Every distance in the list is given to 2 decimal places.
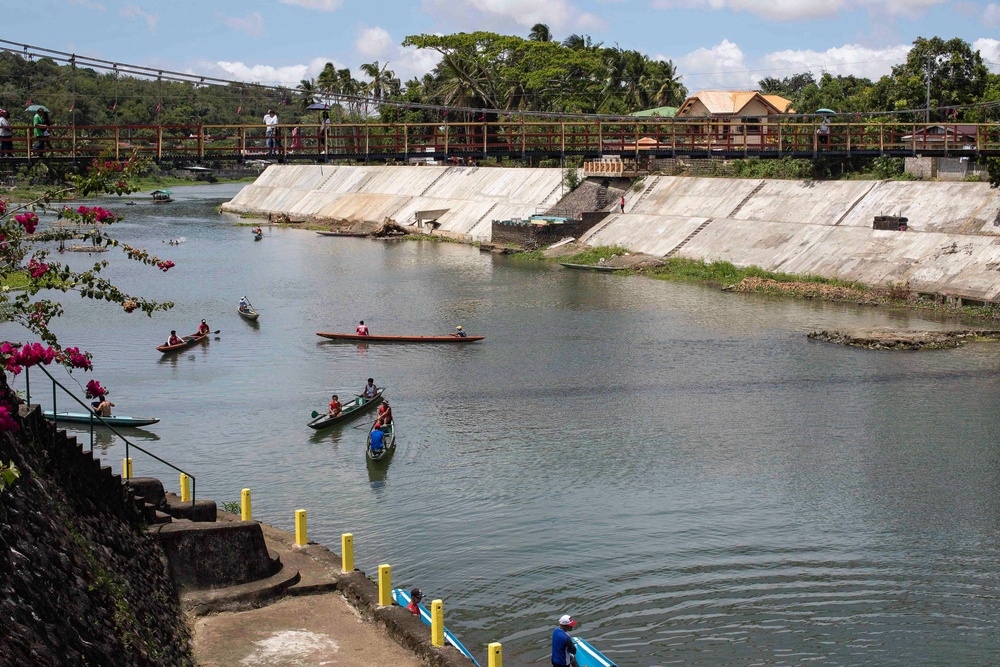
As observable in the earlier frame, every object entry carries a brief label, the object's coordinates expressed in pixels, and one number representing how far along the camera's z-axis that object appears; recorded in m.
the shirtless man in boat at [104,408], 32.12
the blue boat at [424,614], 17.53
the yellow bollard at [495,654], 16.25
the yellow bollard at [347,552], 19.83
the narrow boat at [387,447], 29.61
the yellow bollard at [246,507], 21.98
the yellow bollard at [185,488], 22.95
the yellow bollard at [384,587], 18.44
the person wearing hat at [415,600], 18.64
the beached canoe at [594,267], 65.00
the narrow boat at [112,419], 32.31
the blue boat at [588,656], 17.34
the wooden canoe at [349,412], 32.81
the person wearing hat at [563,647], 17.73
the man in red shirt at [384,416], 30.64
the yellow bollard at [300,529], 21.61
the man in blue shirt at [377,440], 29.64
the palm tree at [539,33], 129.00
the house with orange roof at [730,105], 97.81
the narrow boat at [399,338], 45.38
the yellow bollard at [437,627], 17.00
